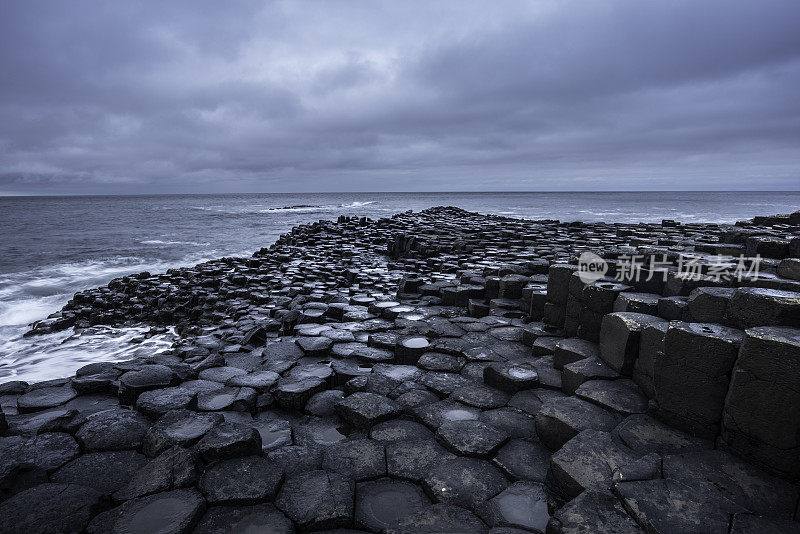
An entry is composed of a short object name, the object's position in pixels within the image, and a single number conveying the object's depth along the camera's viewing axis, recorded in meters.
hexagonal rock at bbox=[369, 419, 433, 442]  2.99
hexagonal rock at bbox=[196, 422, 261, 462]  2.53
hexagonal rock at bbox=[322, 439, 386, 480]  2.59
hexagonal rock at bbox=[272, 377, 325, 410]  3.52
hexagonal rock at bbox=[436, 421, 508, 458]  2.74
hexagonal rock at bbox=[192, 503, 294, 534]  2.11
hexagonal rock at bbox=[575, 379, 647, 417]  2.91
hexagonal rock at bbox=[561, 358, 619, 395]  3.36
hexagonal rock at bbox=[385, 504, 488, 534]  2.09
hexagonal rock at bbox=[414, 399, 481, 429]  3.16
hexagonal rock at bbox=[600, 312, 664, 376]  3.22
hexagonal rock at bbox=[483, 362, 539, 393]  3.60
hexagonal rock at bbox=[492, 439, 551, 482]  2.56
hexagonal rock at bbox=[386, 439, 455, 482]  2.59
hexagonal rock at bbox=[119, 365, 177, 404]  3.54
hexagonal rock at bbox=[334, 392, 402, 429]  3.14
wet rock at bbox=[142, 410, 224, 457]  2.74
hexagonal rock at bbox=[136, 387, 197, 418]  3.24
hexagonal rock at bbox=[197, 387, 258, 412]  3.45
